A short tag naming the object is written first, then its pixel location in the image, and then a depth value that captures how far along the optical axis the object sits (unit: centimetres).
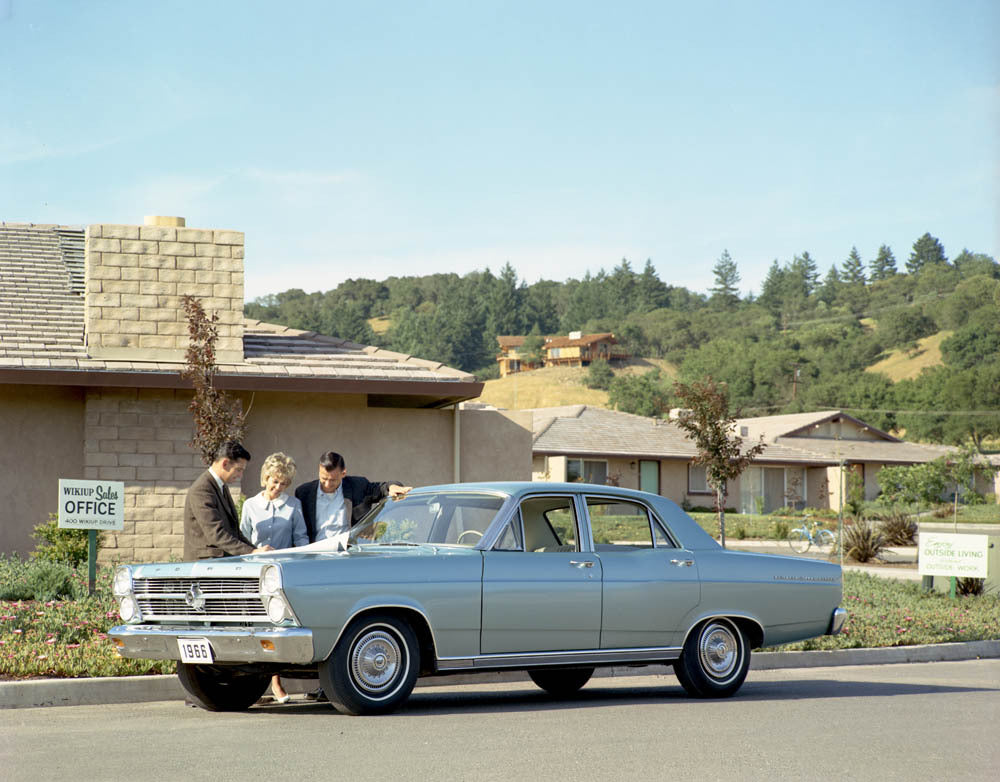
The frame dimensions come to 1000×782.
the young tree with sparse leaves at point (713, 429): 2423
